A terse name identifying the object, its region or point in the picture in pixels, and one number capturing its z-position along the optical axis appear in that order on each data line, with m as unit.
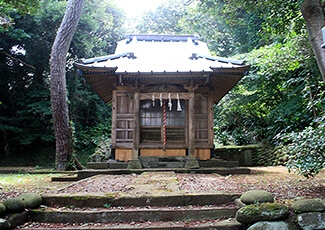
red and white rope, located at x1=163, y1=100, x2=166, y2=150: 8.61
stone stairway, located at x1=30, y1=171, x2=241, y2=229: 3.45
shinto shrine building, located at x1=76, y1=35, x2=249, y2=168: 7.93
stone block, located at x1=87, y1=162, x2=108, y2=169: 8.11
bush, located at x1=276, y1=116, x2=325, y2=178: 4.43
